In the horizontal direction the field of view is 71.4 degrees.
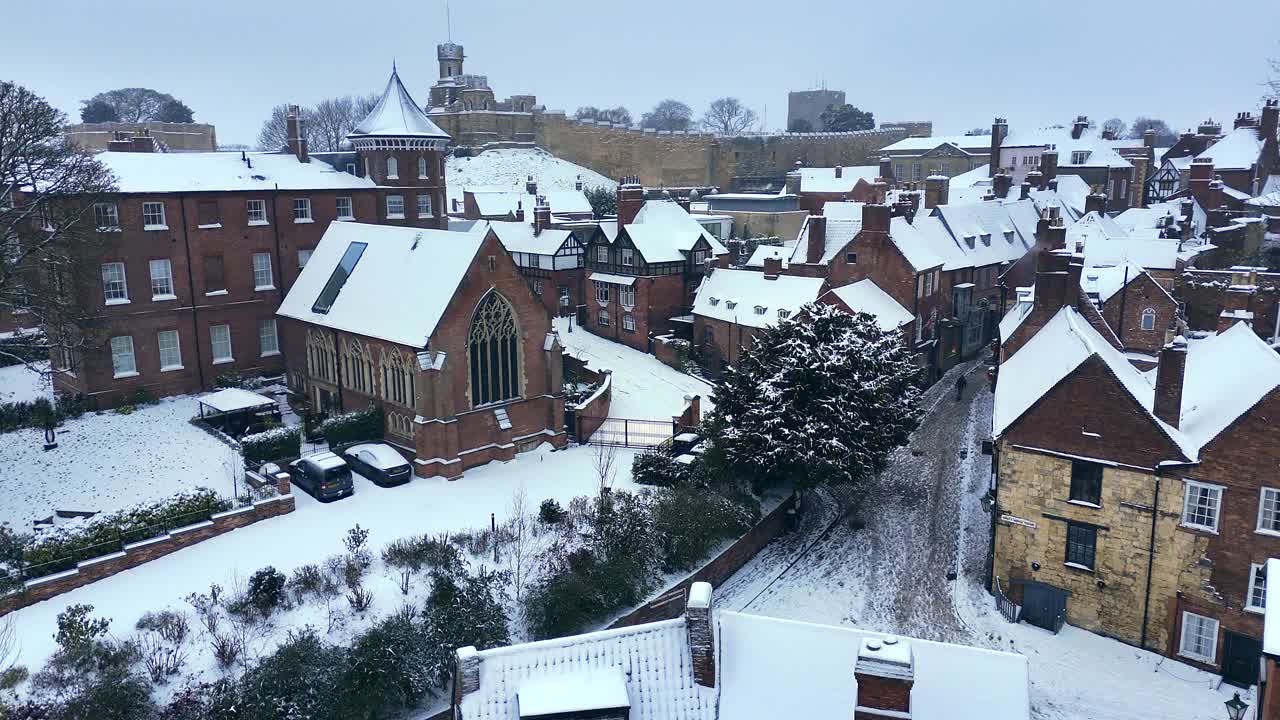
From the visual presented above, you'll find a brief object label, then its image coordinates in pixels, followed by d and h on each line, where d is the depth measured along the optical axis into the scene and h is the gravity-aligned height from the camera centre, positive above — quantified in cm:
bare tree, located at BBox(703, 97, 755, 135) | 17125 +1675
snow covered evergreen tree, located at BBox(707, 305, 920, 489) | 2958 -698
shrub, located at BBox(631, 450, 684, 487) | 3127 -930
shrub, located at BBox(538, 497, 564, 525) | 2788 -962
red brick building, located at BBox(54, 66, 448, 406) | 3609 -169
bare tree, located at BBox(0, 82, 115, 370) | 2895 -51
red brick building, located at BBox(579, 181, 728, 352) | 5216 -380
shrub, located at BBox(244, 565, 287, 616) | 2211 -955
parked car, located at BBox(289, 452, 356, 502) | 2883 -880
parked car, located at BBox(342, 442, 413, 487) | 3089 -900
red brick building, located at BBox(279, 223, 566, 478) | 3173 -528
